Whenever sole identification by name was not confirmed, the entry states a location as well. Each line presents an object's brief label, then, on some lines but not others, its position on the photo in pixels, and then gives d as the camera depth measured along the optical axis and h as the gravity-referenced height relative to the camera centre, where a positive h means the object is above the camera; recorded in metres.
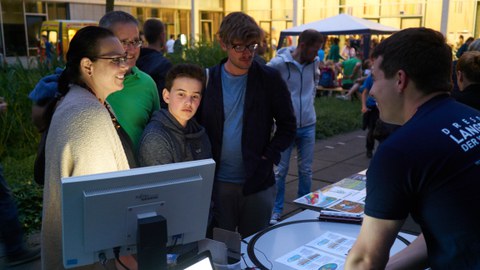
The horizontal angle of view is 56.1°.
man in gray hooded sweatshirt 4.67 -0.75
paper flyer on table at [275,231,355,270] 2.11 -1.05
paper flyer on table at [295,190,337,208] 2.88 -1.06
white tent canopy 12.59 +0.24
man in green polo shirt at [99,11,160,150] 2.51 -0.31
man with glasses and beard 2.83 -0.54
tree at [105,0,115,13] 6.83 +0.48
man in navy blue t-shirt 1.39 -0.39
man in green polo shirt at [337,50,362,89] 13.90 -1.10
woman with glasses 1.70 -0.34
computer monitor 1.43 -0.57
